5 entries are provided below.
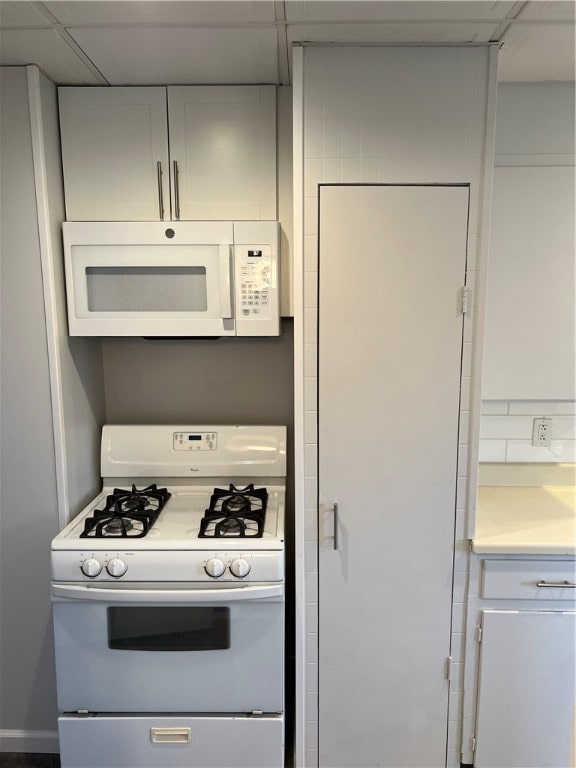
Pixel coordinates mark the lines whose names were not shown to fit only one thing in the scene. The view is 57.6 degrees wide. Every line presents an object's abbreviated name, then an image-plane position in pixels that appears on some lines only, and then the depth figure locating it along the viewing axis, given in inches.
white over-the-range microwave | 67.3
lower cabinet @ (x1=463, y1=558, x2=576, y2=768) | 64.2
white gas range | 61.5
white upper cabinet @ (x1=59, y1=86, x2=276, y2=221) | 67.8
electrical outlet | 80.2
